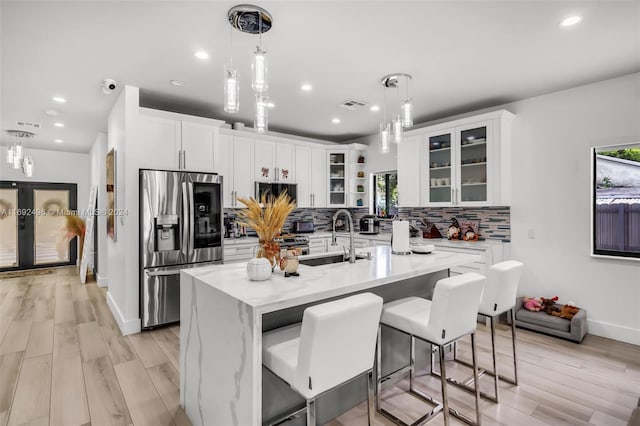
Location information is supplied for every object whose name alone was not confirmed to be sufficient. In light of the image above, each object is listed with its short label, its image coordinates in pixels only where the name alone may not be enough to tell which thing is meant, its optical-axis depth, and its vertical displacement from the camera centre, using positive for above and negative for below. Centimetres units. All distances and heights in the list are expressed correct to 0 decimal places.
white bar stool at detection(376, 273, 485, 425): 181 -65
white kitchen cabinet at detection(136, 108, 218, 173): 370 +86
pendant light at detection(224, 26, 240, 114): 201 +77
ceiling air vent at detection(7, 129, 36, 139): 530 +134
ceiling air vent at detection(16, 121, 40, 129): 481 +136
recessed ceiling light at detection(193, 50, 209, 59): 275 +138
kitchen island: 147 -57
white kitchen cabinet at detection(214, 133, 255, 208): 470 +68
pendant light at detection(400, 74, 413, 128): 275 +86
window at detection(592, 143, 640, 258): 336 +11
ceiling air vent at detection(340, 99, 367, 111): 408 +140
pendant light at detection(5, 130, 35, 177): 514 +94
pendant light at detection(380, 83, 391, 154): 291 +66
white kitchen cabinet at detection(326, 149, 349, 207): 595 +63
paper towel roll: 283 -23
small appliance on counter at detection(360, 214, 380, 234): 558 -25
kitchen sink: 258 -39
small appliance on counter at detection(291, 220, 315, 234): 557 -26
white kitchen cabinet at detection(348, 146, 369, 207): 595 +62
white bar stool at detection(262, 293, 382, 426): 135 -64
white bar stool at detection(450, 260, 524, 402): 230 -58
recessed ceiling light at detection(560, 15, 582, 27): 229 +139
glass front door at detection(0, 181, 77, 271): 657 -25
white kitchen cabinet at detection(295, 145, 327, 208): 559 +65
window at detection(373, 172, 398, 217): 571 +33
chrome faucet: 240 -31
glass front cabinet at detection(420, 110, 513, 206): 397 +66
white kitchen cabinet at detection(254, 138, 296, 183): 506 +83
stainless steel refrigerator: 358 -25
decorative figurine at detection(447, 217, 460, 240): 449 -27
